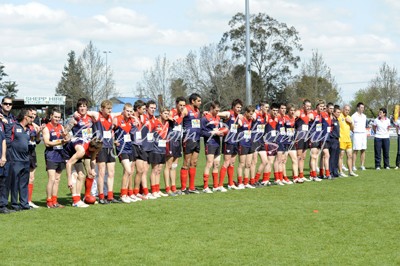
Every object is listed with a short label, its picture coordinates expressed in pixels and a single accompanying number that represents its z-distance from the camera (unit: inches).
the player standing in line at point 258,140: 588.1
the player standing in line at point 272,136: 609.6
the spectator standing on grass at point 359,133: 762.2
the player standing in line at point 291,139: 624.5
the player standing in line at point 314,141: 651.5
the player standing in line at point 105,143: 464.4
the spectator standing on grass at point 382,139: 789.9
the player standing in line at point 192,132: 535.2
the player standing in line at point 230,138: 563.8
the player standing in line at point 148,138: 501.0
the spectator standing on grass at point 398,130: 792.3
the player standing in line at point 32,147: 465.1
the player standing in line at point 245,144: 573.3
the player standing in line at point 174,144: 523.3
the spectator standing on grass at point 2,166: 418.9
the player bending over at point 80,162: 450.6
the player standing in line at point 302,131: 638.5
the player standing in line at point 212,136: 547.3
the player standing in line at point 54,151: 447.8
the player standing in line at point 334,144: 676.7
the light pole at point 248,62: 971.3
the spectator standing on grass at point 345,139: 698.8
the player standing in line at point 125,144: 482.3
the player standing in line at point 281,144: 617.6
